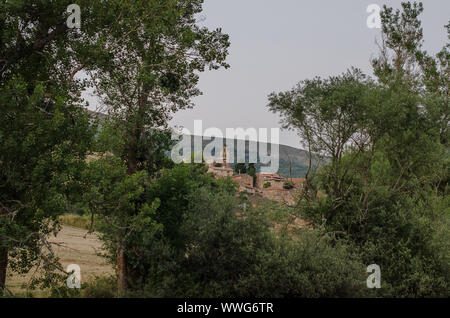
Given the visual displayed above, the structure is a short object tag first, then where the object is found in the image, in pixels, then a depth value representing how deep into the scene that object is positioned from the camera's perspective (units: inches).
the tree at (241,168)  2878.0
